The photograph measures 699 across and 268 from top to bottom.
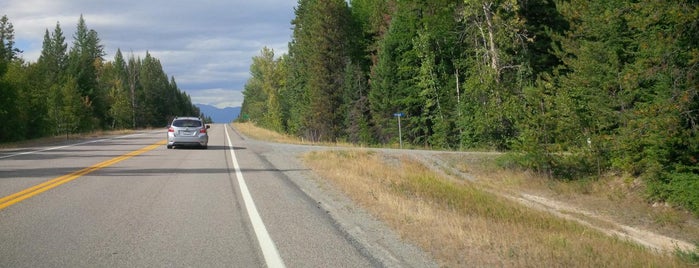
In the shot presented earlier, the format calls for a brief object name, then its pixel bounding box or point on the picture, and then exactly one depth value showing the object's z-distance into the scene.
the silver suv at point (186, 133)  26.38
